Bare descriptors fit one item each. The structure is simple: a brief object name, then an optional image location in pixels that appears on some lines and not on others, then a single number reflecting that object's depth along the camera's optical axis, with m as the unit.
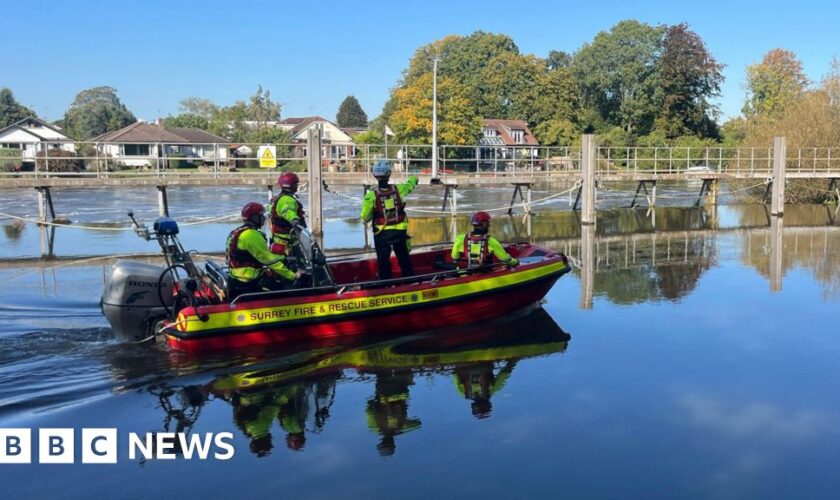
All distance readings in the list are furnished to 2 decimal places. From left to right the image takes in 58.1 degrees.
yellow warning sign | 21.78
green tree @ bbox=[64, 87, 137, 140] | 94.50
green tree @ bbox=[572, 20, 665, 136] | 65.94
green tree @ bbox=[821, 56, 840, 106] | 34.47
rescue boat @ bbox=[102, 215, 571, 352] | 7.95
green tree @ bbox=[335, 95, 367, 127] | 121.97
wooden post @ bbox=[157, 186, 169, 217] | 20.63
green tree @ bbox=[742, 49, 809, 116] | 68.19
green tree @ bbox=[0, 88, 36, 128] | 87.88
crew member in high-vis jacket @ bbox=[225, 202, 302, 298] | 8.03
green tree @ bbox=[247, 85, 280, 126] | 83.19
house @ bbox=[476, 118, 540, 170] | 60.65
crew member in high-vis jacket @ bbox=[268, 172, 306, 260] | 8.88
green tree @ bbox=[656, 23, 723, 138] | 63.69
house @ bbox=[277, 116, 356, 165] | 73.94
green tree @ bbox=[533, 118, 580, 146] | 64.94
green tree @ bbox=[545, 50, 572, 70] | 83.69
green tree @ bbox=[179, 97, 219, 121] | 103.00
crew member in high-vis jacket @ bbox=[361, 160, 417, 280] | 9.31
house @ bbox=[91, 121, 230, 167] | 61.97
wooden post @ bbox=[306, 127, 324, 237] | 17.89
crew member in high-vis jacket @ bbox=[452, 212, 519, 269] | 9.63
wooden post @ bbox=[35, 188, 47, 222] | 21.31
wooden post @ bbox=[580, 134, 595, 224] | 21.12
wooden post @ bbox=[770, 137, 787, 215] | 23.94
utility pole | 25.95
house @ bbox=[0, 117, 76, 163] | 66.89
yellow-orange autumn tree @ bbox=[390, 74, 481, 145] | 50.09
